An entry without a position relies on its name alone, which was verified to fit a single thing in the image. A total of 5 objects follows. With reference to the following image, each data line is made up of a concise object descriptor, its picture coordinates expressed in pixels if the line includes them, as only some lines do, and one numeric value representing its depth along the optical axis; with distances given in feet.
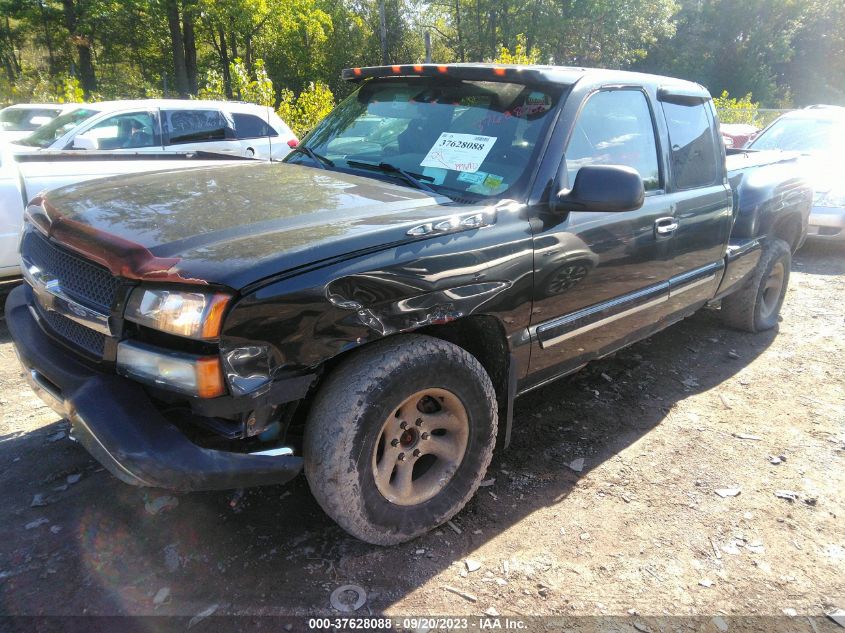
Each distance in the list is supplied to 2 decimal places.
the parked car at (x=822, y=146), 26.02
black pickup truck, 6.55
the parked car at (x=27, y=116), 34.60
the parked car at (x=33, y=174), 15.87
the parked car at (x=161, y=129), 25.22
